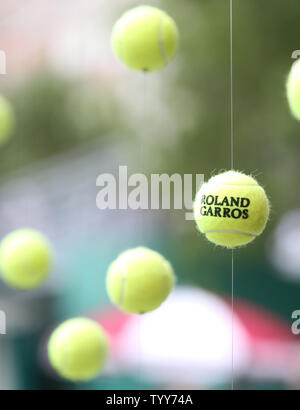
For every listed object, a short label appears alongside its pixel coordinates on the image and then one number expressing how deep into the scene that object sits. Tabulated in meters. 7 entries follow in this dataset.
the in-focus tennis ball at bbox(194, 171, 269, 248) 2.25
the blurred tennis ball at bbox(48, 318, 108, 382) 2.39
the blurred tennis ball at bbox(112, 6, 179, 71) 2.34
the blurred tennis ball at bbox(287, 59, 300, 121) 2.30
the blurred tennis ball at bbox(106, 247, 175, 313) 2.32
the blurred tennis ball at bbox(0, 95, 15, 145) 2.58
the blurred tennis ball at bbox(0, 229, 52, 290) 2.41
